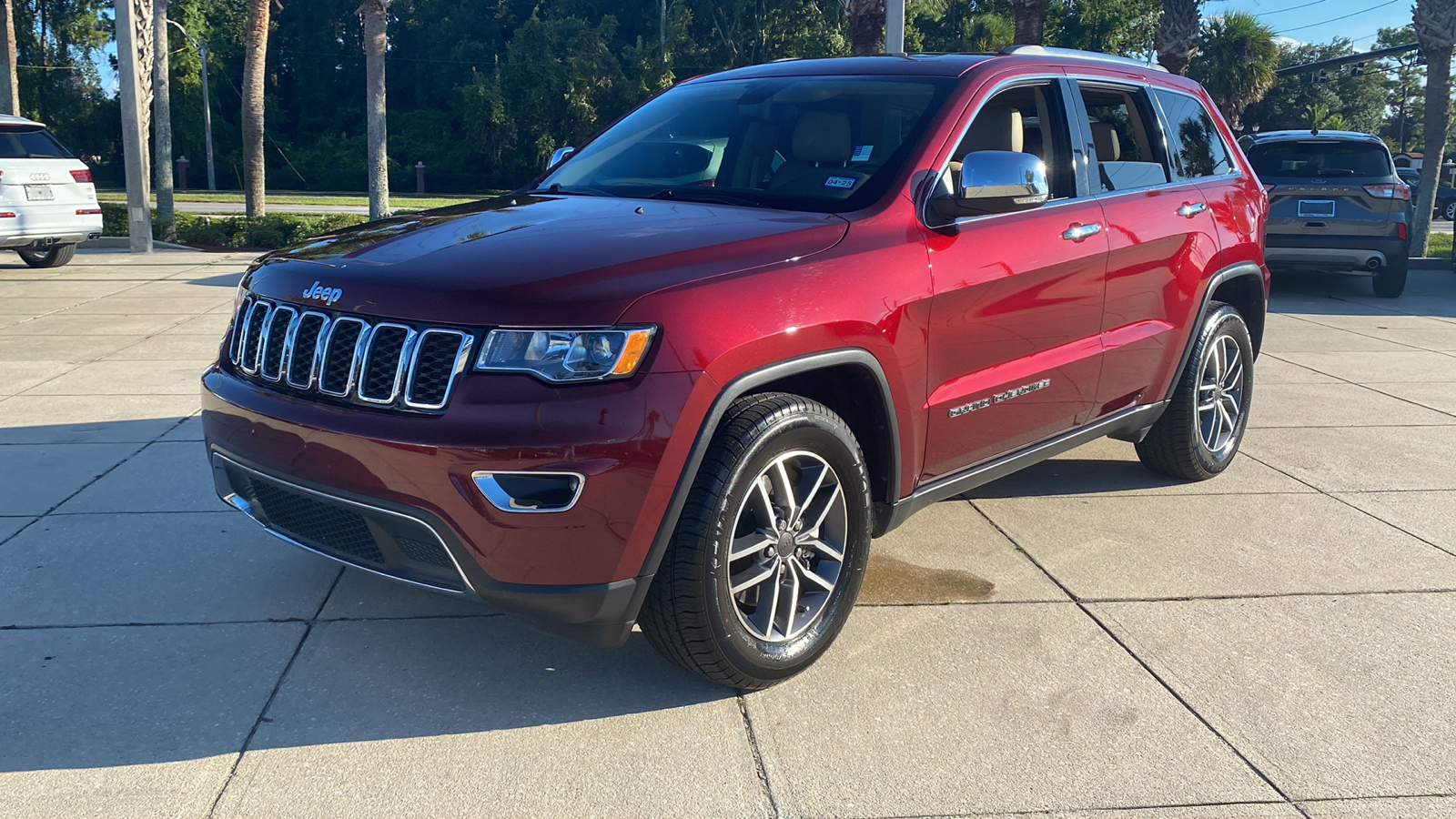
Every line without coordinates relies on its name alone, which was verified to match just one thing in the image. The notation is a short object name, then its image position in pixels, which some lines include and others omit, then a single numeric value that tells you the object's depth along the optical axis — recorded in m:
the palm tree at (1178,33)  23.02
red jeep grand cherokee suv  2.95
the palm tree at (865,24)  17.25
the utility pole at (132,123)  15.78
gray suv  12.15
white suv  12.20
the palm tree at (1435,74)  17.45
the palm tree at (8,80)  19.34
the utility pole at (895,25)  12.20
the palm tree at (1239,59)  31.42
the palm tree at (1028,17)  18.27
